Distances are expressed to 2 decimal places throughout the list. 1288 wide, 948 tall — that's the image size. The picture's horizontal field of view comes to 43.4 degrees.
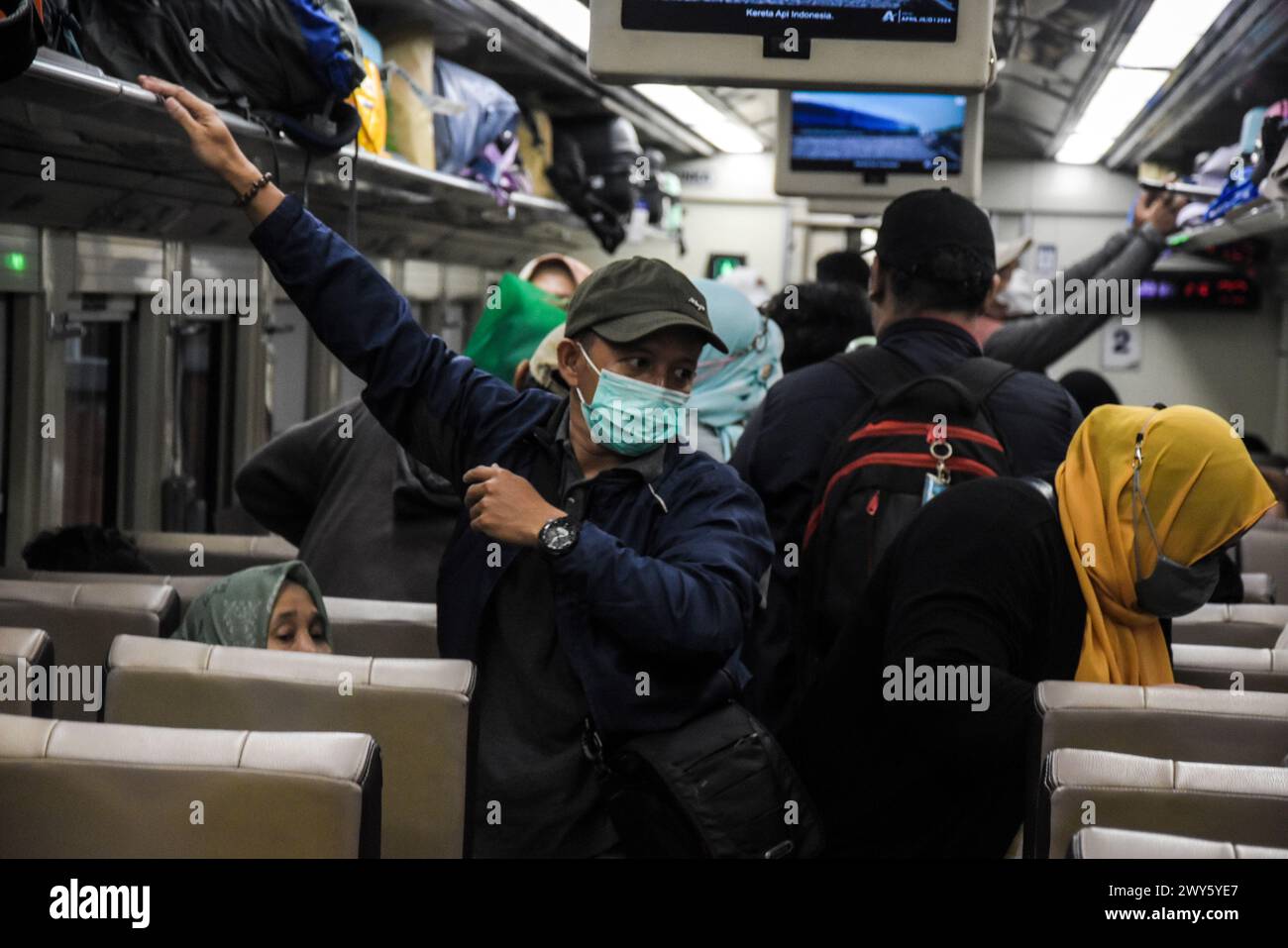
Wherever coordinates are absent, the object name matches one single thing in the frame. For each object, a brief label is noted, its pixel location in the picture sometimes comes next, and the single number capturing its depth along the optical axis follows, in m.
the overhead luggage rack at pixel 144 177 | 3.26
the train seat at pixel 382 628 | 2.76
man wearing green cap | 2.04
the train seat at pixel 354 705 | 2.06
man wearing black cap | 3.09
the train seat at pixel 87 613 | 2.76
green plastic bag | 3.56
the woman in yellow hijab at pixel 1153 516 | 2.20
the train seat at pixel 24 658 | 2.02
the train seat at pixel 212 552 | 4.14
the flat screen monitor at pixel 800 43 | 2.83
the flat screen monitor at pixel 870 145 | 4.97
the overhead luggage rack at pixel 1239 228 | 5.86
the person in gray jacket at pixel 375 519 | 3.26
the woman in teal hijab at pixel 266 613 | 2.75
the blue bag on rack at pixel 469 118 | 6.60
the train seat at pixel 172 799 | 1.65
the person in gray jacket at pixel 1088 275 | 4.50
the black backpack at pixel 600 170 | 8.58
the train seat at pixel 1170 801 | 1.72
